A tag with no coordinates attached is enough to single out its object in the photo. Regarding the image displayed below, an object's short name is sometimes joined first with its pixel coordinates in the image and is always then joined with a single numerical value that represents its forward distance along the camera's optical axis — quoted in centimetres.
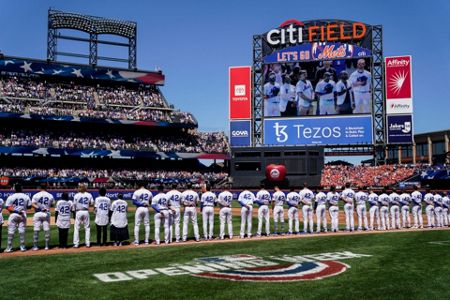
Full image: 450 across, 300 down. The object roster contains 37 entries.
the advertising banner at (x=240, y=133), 5697
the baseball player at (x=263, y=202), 1639
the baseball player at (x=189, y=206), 1480
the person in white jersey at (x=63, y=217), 1348
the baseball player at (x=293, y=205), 1691
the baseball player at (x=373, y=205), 1861
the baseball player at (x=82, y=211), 1355
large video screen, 5325
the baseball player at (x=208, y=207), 1513
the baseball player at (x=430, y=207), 1984
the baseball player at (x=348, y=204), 1784
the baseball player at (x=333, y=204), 1753
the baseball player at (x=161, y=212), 1426
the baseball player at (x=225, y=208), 1541
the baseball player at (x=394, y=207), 1905
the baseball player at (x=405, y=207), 1925
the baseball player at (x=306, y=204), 1722
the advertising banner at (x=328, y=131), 5325
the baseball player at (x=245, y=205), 1586
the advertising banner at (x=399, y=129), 5316
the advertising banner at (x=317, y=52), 5397
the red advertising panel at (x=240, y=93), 5725
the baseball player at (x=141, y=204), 1417
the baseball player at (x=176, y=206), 1473
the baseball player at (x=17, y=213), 1286
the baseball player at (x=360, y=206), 1836
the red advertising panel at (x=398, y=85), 5309
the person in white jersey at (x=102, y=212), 1387
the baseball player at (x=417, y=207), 1961
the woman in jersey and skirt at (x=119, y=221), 1384
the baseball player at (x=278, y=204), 1648
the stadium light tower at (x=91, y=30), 5824
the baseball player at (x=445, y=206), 2016
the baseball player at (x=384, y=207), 1867
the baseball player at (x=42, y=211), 1313
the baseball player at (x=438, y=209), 2000
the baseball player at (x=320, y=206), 1742
